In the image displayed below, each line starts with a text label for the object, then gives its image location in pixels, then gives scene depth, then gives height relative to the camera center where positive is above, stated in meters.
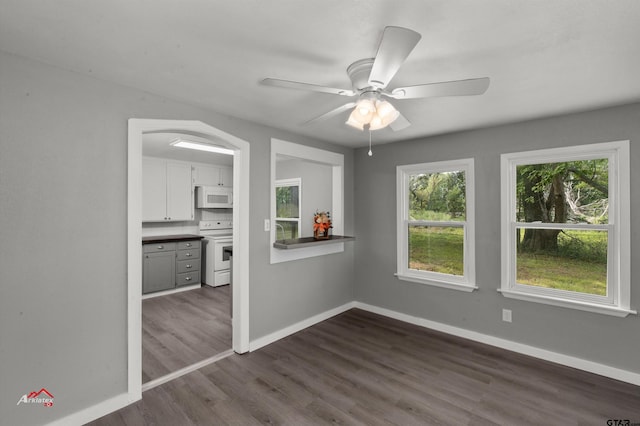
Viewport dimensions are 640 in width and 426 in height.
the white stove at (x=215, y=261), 5.47 -0.85
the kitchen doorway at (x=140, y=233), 2.24 -0.15
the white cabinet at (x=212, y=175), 5.82 +0.80
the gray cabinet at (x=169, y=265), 4.84 -0.85
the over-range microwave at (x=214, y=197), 5.81 +0.35
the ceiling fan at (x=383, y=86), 1.27 +0.69
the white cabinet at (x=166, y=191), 5.12 +0.42
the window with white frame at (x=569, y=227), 2.61 -0.12
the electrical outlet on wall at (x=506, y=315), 3.14 -1.06
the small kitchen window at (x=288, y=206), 5.40 +0.15
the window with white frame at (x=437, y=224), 3.45 -0.12
